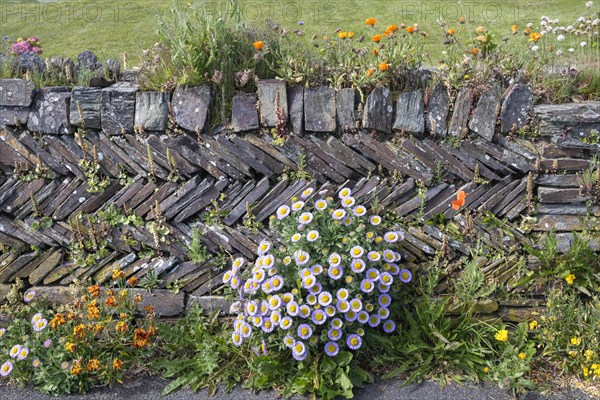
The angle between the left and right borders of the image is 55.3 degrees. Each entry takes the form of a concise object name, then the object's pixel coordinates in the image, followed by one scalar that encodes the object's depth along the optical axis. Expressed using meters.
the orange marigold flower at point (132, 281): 3.72
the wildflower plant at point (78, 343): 3.46
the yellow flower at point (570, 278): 3.62
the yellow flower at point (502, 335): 3.37
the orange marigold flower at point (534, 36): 4.28
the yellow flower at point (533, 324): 3.55
